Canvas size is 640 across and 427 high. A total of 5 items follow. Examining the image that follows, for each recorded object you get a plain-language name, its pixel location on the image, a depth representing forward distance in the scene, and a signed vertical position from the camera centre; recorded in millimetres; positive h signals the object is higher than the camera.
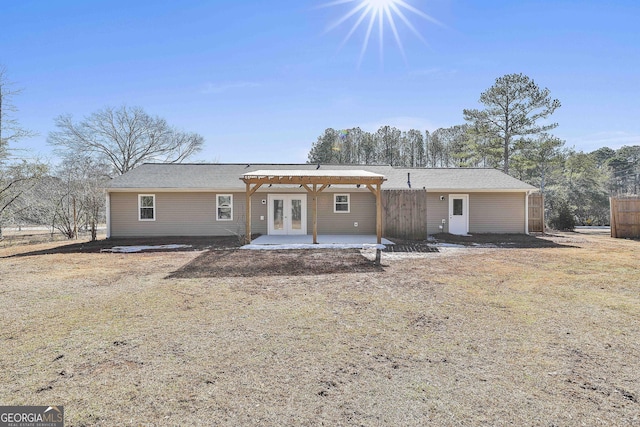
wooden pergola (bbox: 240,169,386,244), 11953 +1238
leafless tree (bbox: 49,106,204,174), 28314 +7225
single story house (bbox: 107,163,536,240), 14672 +286
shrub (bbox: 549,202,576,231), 19078 -517
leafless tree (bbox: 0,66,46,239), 14102 +1892
